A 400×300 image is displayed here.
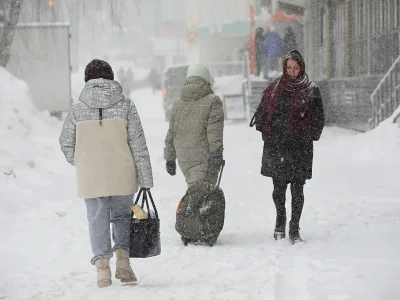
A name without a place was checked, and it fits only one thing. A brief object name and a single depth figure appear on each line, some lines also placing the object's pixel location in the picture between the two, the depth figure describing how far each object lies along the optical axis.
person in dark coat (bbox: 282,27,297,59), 50.25
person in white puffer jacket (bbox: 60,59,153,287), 11.05
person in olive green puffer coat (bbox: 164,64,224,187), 14.38
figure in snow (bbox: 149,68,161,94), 102.30
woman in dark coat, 13.94
